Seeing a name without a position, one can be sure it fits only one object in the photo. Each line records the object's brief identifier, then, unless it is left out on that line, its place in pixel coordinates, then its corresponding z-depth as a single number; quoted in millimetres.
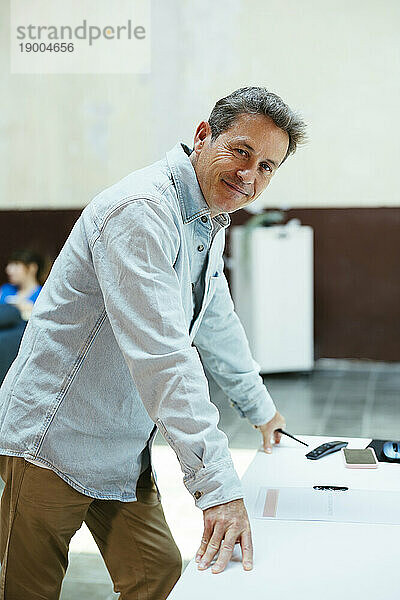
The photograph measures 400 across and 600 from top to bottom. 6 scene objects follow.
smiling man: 2648
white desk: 2500
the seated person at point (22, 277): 9337
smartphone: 3110
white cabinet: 8713
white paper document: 2803
